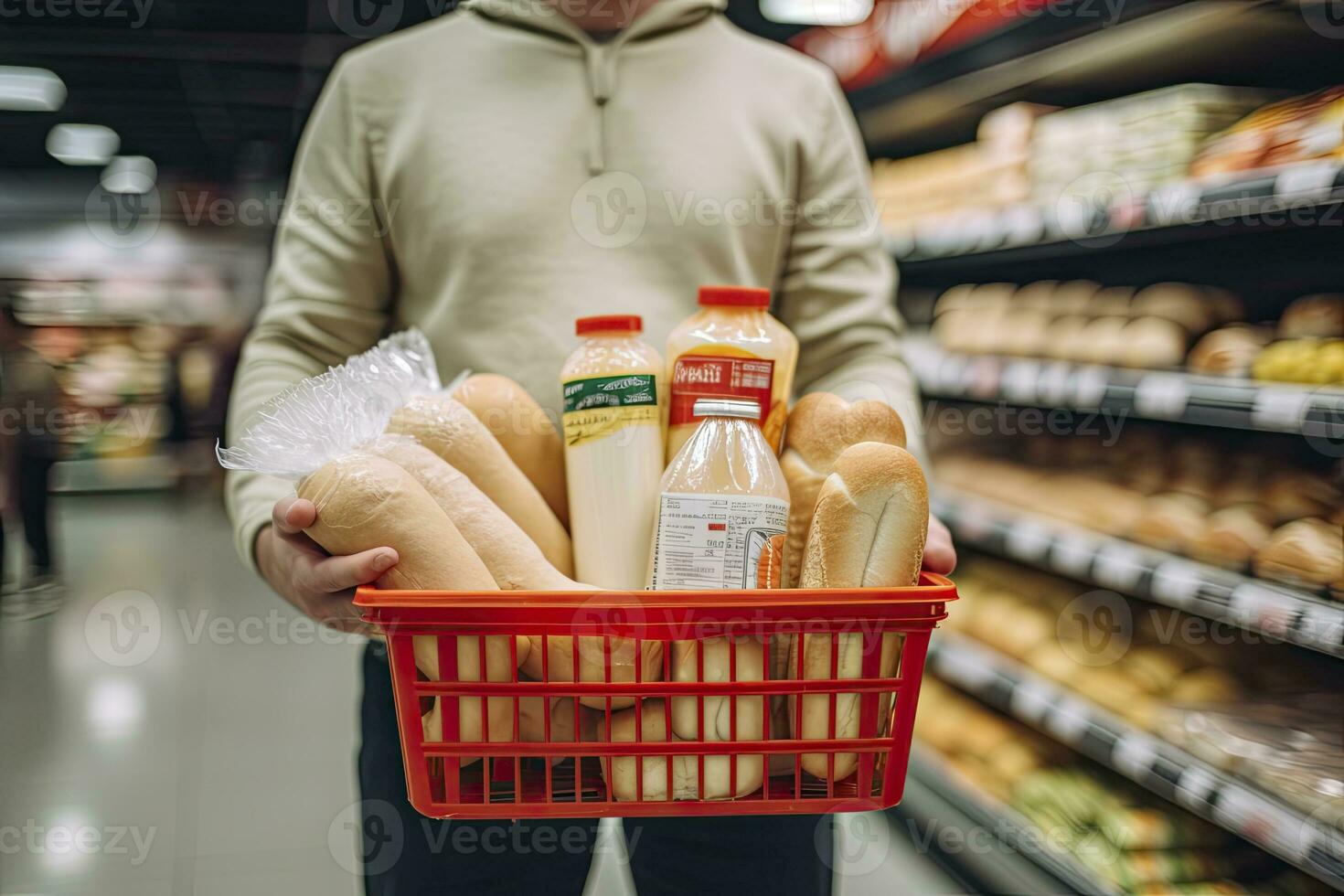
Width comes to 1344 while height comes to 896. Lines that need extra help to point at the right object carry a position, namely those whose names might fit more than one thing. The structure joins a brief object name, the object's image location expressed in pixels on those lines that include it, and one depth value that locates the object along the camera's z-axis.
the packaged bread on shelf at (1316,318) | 1.93
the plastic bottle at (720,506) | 0.75
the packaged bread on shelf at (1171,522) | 2.15
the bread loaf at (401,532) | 0.73
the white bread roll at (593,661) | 0.73
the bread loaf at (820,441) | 0.86
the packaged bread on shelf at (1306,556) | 1.78
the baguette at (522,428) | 0.96
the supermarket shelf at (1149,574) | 1.73
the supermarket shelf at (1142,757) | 1.63
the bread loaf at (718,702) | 0.73
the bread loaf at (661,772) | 0.73
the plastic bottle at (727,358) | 0.87
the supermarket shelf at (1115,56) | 2.15
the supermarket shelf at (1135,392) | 1.75
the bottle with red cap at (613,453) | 0.86
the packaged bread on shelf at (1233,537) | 1.99
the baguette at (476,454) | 0.86
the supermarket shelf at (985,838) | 2.31
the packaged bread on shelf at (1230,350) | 2.05
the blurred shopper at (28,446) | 3.65
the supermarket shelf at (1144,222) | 1.76
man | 1.18
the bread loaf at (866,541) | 0.75
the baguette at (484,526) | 0.80
